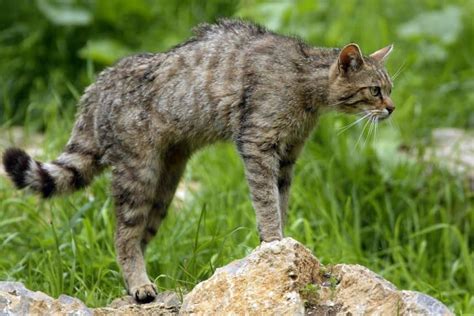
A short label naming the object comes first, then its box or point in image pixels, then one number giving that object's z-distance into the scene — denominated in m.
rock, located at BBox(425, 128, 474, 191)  14.48
